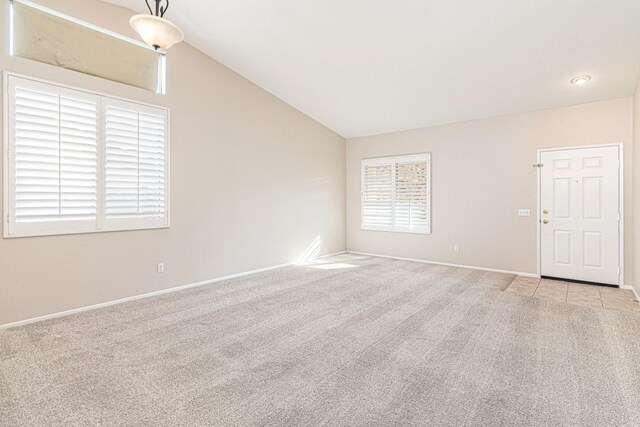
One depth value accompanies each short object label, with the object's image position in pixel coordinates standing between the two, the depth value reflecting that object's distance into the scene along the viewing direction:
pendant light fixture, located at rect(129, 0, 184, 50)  2.61
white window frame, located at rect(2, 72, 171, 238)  3.25
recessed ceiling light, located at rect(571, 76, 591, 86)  4.32
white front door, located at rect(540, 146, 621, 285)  4.77
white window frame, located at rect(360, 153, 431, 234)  6.53
